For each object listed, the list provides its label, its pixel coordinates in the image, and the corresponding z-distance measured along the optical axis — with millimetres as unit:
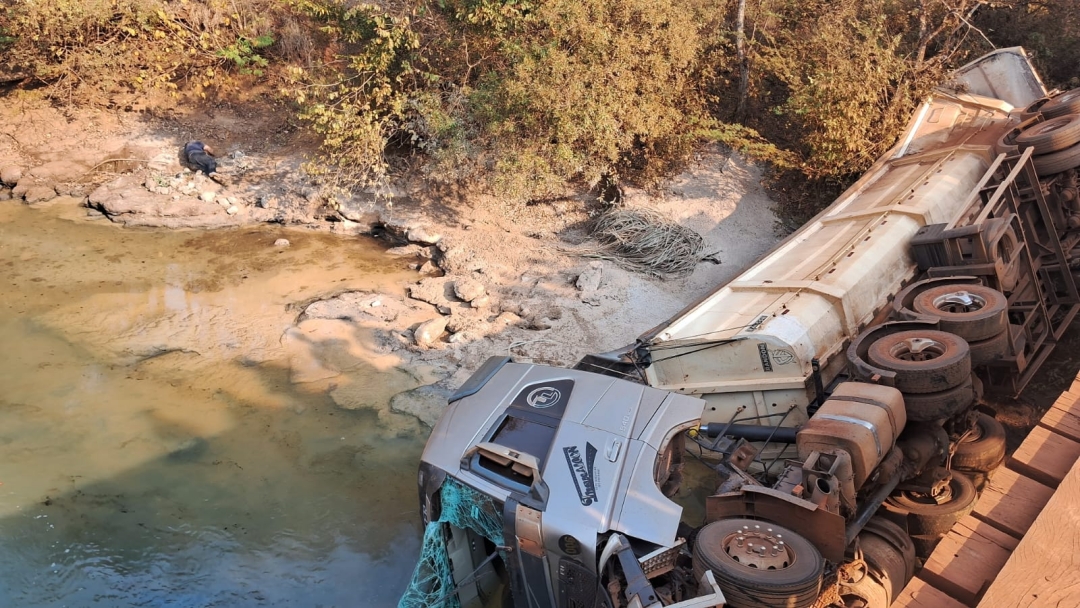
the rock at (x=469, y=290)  9664
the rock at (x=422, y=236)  11562
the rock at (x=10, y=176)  13168
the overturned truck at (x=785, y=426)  3896
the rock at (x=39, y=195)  12852
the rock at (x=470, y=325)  8984
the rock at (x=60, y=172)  13375
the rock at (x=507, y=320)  9133
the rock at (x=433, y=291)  9840
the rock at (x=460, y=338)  8750
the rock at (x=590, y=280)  9883
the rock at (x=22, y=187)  12992
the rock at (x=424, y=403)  7559
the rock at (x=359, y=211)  12430
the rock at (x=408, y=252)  11477
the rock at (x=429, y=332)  8703
